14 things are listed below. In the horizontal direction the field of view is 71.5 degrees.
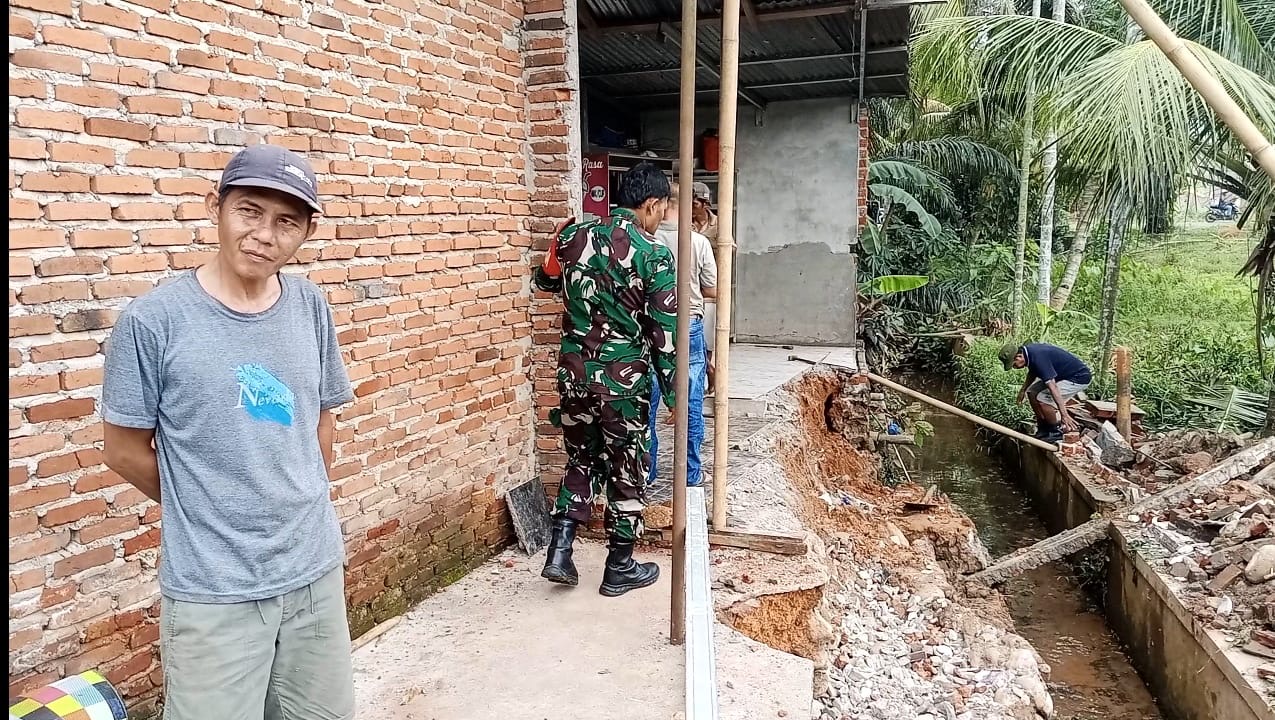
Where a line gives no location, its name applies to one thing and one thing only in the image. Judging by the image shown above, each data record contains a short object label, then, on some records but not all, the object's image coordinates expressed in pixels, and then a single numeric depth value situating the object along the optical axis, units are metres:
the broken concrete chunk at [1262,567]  5.73
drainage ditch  6.78
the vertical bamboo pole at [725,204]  3.86
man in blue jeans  4.88
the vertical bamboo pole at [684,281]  3.17
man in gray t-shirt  1.85
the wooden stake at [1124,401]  9.62
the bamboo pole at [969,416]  9.30
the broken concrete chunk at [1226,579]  5.96
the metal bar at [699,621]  2.20
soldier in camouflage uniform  3.72
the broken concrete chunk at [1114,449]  9.27
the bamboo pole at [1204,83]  4.73
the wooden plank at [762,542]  4.50
